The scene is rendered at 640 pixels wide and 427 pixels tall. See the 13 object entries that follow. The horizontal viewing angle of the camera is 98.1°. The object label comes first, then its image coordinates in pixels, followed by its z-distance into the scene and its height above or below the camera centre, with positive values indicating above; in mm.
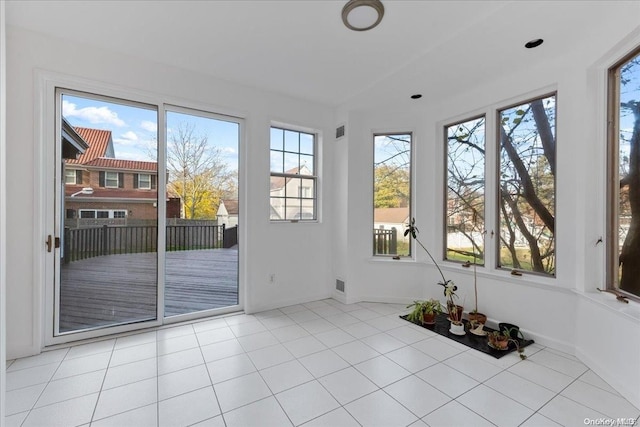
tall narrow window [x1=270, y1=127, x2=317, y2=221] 3756 +522
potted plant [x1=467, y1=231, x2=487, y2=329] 2900 -1093
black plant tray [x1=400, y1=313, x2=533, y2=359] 2489 -1244
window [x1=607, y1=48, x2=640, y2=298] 2035 +273
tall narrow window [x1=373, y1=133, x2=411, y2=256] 3930 +286
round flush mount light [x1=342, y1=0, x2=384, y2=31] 1989 +1499
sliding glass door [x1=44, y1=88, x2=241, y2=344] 2645 -34
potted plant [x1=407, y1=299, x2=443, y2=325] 3117 -1130
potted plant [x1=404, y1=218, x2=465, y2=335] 2877 -1022
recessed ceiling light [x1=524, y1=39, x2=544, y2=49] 2317 +1441
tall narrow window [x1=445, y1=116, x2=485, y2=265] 3309 +278
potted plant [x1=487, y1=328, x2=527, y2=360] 2497 -1180
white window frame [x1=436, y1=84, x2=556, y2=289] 2852 +272
